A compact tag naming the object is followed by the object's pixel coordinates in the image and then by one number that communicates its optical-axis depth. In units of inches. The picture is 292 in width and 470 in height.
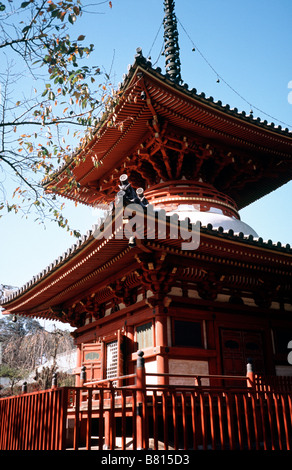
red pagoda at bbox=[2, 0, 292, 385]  347.3
